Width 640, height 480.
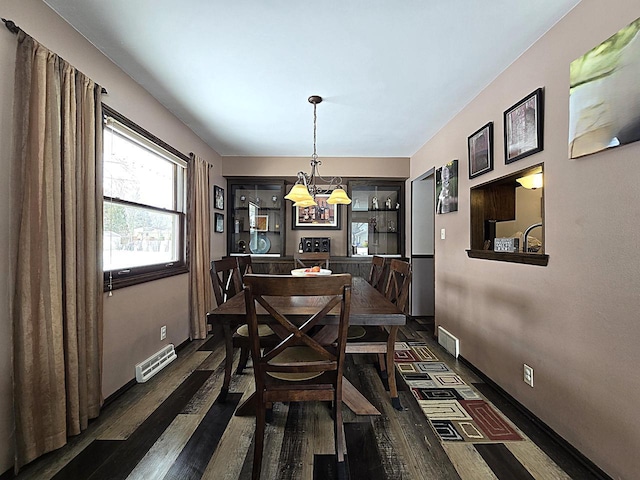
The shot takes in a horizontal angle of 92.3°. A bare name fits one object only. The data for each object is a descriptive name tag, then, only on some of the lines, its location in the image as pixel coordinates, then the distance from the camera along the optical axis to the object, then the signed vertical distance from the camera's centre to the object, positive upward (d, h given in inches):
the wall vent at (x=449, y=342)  121.1 -43.6
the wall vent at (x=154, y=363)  99.9 -44.2
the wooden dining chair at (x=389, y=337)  86.0 -30.0
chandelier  109.7 +16.3
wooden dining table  68.7 -18.1
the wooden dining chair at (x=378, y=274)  121.0 -15.1
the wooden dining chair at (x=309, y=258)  159.0 -11.2
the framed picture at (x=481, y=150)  98.4 +29.1
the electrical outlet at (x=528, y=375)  79.4 -36.2
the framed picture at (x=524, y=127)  76.4 +29.2
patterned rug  73.6 -47.3
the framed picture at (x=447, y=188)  125.3 +21.3
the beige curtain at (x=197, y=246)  140.3 -4.3
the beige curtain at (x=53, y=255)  60.9 -4.0
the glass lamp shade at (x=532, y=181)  84.7 +15.9
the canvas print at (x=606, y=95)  52.9 +26.6
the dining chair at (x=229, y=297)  87.0 -21.1
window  91.2 +11.1
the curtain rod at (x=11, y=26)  58.7 +40.7
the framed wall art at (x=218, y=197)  174.2 +23.2
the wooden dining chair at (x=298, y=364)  55.6 -25.2
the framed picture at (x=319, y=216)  197.6 +13.3
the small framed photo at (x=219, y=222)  176.1 +8.3
